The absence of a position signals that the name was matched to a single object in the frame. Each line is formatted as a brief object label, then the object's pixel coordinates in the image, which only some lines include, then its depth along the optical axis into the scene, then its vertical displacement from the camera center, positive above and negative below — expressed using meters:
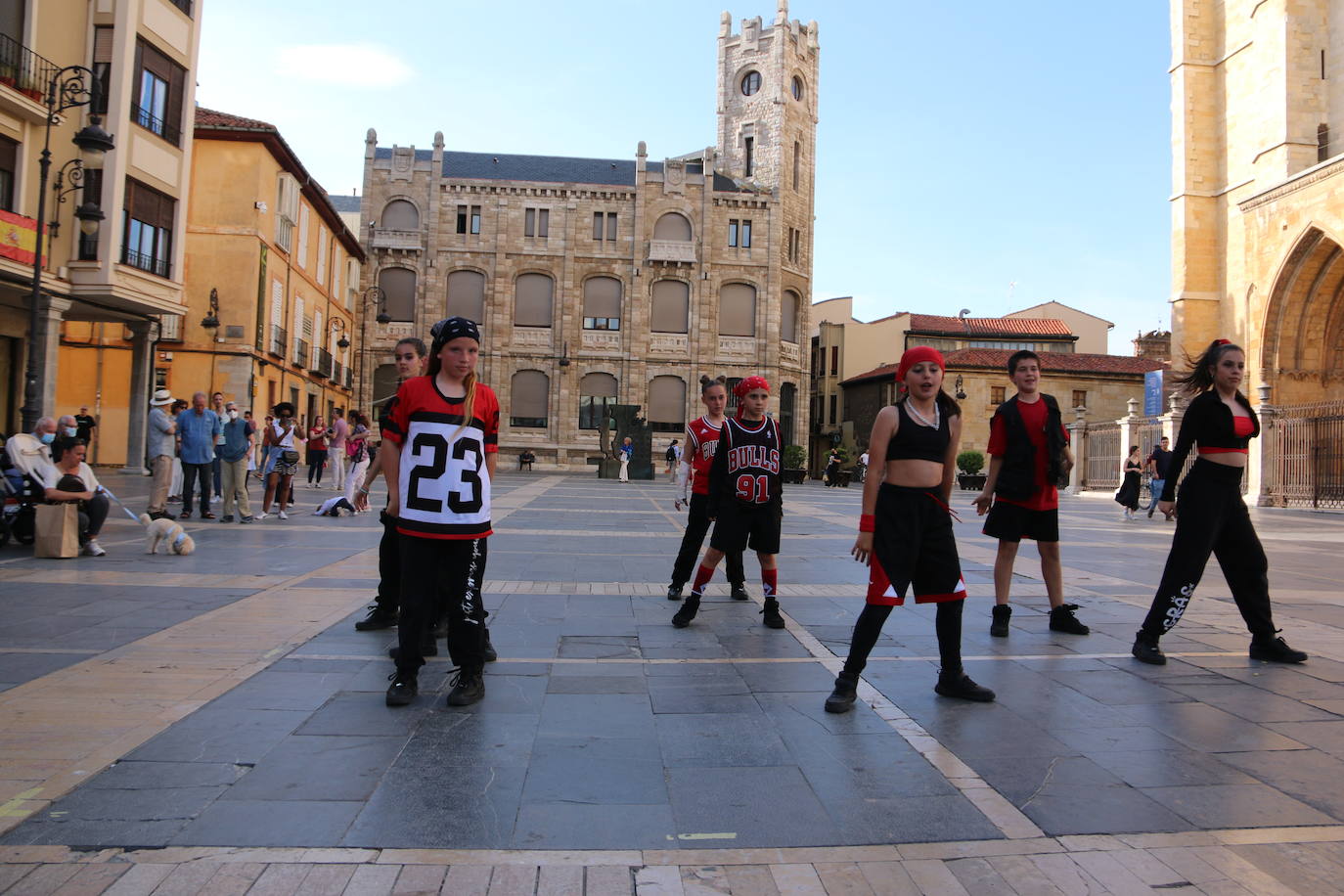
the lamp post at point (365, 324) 47.43 +7.76
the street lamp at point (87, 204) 12.34 +4.11
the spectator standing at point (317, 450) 20.67 +0.45
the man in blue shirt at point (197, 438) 12.30 +0.36
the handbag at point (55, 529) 8.66 -0.66
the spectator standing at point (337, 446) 18.84 +0.52
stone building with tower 47.69 +10.47
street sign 32.75 +3.85
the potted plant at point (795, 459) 44.59 +1.36
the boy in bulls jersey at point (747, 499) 6.16 -0.10
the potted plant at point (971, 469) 40.22 +1.12
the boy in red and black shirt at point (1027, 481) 6.00 +0.09
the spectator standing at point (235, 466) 12.66 +0.01
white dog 9.01 -0.73
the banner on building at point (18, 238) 16.78 +4.17
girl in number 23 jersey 4.16 -0.14
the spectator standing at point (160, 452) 11.91 +0.15
